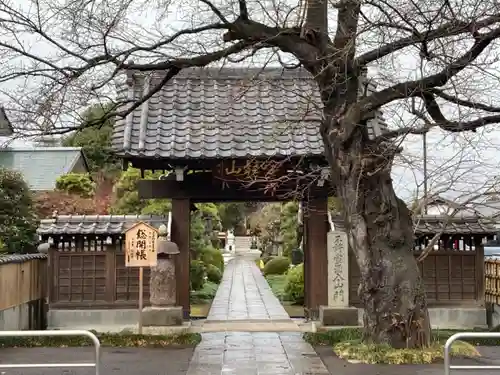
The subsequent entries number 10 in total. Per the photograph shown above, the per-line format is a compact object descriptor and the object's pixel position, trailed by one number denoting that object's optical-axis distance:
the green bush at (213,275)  30.02
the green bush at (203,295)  21.88
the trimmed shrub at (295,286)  21.38
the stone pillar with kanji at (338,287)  14.04
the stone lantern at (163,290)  13.82
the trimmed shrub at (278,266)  35.78
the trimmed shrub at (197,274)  23.44
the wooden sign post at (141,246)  13.41
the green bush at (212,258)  27.77
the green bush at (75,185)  26.98
